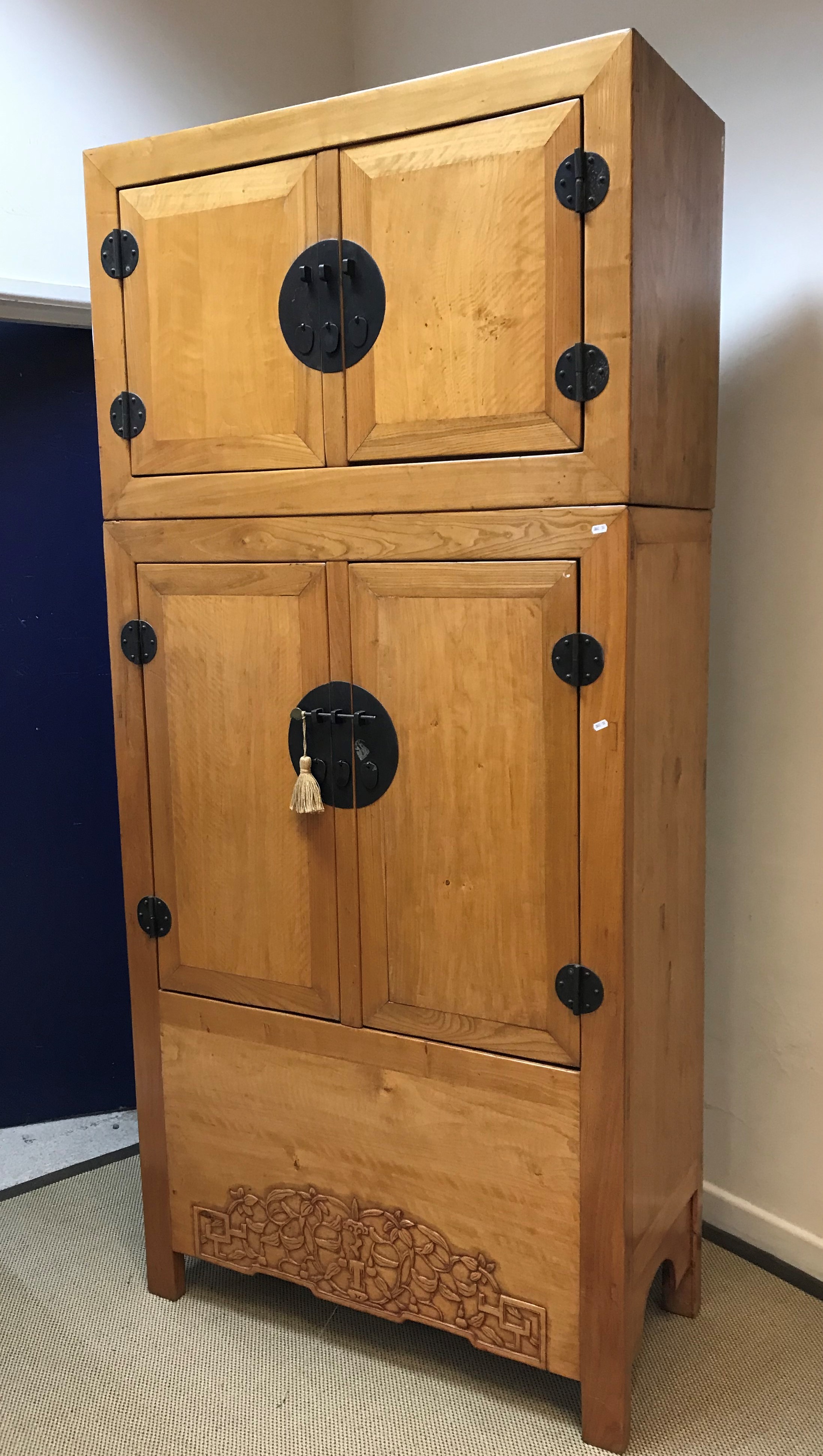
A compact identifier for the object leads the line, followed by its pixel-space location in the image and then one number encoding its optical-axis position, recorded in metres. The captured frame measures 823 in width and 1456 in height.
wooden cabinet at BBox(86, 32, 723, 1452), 1.59
